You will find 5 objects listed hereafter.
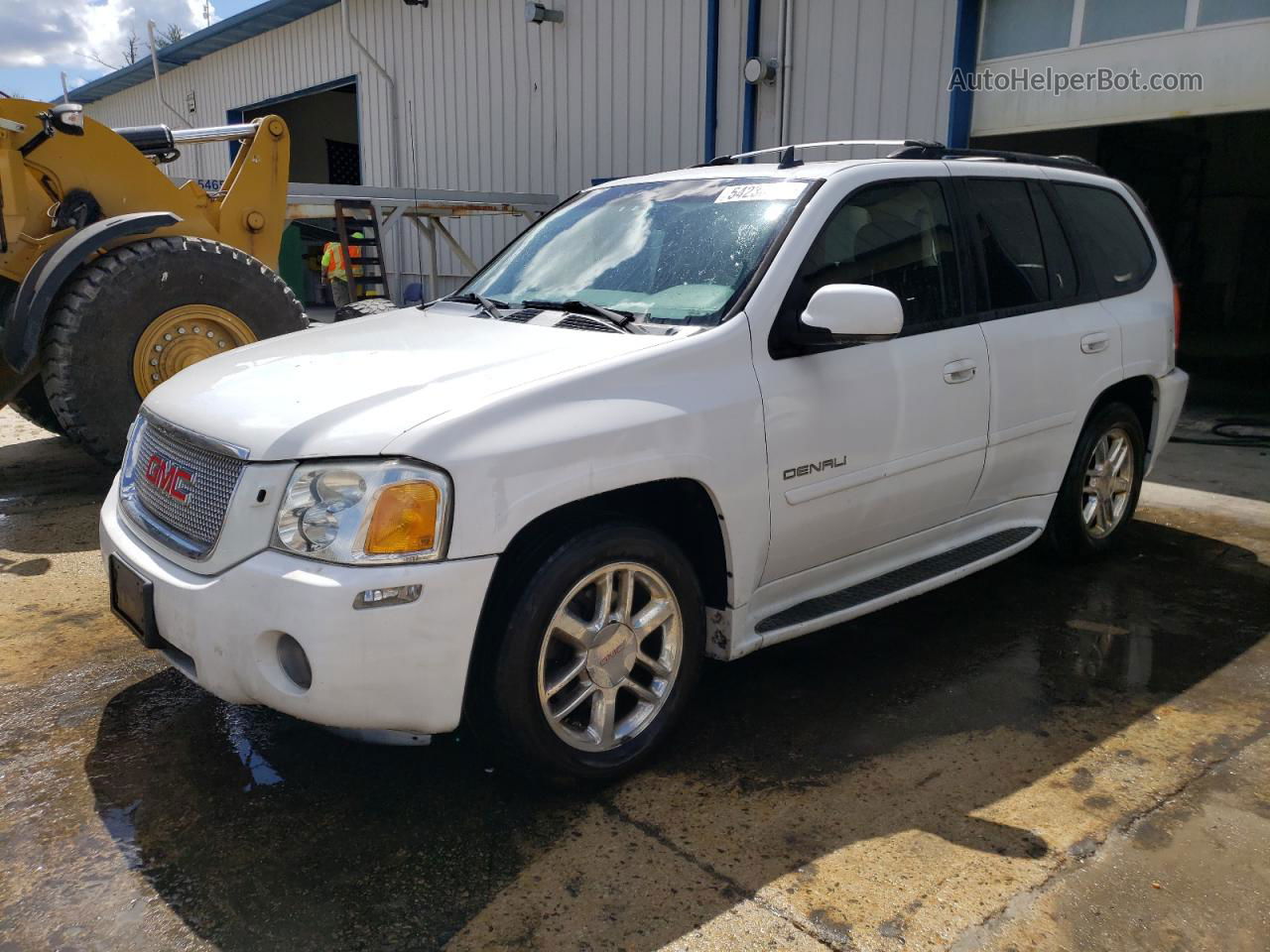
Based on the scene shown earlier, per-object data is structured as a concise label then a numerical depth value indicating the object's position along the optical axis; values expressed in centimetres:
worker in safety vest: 1342
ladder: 1118
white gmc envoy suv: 249
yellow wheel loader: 558
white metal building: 813
